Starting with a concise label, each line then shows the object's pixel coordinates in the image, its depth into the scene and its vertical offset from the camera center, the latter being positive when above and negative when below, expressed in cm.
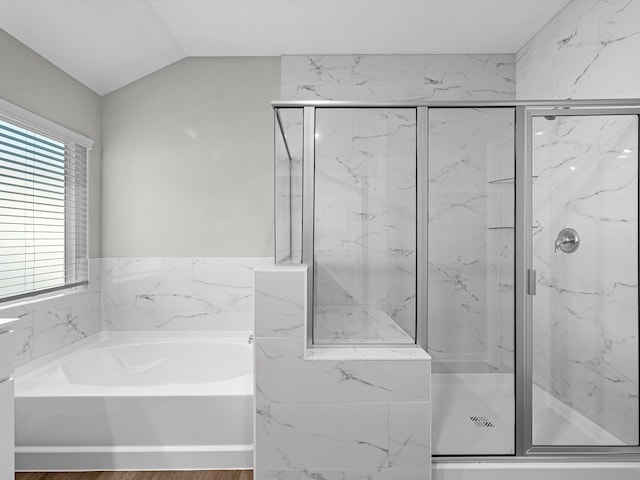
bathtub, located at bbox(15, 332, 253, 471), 200 -94
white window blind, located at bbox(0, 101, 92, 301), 227 +21
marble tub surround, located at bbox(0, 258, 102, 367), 231 -52
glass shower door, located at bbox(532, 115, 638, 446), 184 -20
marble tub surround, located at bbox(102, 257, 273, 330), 314 -42
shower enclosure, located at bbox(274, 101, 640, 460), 184 -6
